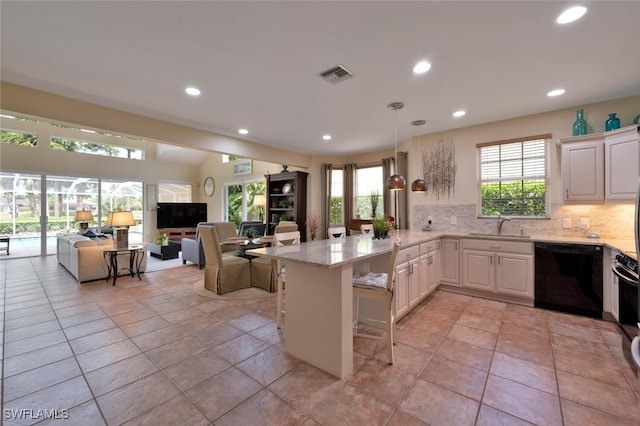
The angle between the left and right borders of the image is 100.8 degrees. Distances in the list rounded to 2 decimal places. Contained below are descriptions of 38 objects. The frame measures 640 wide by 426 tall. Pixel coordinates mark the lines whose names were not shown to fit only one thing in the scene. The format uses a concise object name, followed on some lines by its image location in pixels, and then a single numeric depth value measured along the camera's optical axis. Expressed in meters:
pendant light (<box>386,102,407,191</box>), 3.46
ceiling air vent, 2.65
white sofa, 4.57
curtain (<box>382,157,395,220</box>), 5.74
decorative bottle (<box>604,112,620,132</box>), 3.20
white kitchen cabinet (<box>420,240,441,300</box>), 3.50
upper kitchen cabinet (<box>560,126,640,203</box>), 2.95
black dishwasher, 3.10
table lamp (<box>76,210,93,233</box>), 6.99
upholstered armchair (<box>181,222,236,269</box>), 5.71
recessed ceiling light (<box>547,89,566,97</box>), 3.11
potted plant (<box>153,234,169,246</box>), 6.74
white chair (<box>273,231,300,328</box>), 2.81
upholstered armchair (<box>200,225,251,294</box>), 4.01
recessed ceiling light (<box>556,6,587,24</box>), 1.86
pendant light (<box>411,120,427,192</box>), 3.93
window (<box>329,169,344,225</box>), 6.71
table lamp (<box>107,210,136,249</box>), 4.61
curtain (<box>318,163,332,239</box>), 6.64
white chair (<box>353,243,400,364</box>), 2.23
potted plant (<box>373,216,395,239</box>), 3.35
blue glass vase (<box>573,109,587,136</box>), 3.44
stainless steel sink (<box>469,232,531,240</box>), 3.66
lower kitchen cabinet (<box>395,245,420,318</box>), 2.92
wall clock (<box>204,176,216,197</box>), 10.17
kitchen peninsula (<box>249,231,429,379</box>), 2.04
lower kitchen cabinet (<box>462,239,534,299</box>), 3.50
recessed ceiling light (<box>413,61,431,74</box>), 2.55
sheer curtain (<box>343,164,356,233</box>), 6.52
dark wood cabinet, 6.63
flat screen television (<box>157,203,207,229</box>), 9.27
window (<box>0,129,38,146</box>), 6.87
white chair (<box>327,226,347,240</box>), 3.65
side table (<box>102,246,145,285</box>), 4.64
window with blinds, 3.89
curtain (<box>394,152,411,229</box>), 5.27
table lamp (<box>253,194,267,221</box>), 7.60
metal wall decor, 4.58
